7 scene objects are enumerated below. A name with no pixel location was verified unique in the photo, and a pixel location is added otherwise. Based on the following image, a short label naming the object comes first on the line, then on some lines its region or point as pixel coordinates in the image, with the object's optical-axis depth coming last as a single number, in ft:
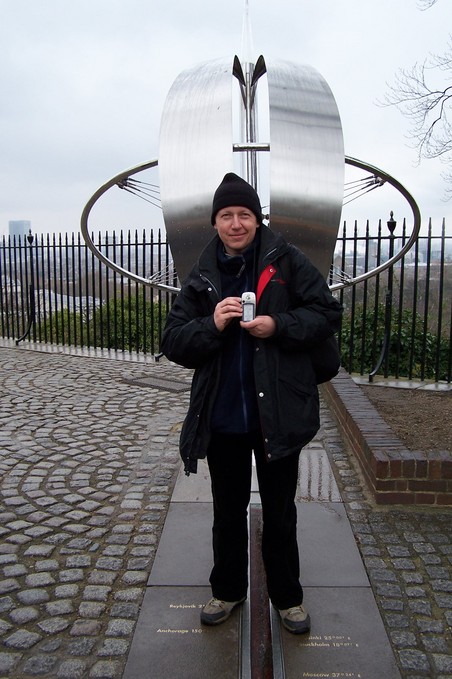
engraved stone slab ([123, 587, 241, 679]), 8.36
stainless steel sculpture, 12.98
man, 8.37
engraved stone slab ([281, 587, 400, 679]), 8.36
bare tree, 26.84
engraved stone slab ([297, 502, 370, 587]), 10.72
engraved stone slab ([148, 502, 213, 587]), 10.77
